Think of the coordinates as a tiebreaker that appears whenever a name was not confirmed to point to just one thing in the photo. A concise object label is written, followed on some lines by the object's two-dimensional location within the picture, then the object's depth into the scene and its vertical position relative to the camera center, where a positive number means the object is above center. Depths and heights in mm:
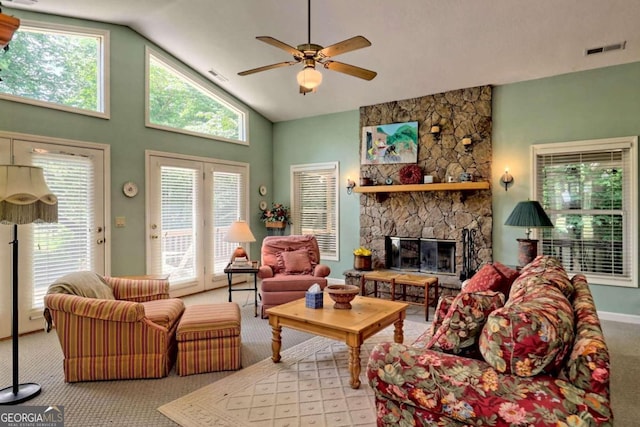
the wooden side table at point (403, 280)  4784 -859
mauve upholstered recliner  4695 -711
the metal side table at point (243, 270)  4809 -682
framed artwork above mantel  5961 +1157
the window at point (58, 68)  4215 +1771
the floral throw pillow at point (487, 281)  2666 -478
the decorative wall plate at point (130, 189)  5105 +382
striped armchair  2885 -932
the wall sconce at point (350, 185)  6508 +525
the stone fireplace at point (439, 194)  5395 +321
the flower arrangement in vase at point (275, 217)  7109 -18
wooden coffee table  2867 -853
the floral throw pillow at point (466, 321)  1807 -507
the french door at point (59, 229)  4105 -133
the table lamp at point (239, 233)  4812 -216
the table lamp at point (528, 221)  4066 -74
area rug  2447 -1301
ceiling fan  2944 +1313
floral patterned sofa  1481 -679
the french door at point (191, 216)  5508 +10
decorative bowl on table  3365 -708
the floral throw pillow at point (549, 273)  2270 -385
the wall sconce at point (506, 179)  5188 +485
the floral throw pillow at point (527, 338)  1541 -513
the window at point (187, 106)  5574 +1787
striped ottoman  3076 -1042
